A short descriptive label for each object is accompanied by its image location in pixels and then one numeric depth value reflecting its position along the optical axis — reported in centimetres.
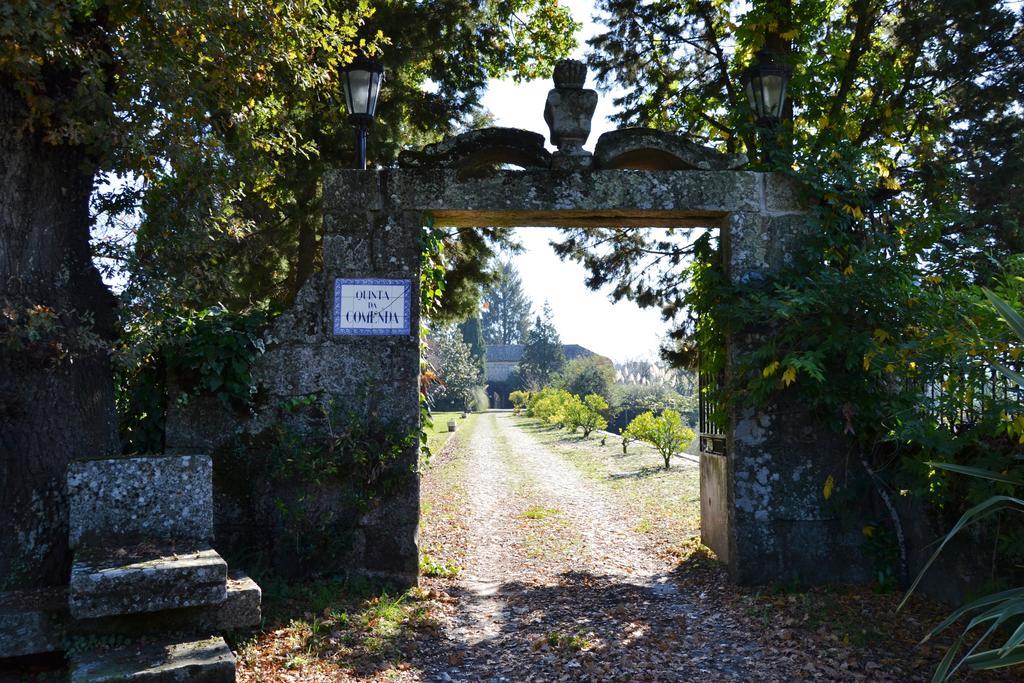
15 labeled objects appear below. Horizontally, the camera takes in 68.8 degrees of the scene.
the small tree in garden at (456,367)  3966
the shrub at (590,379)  3177
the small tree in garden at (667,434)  1371
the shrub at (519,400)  4137
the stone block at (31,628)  357
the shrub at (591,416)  2122
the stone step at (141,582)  340
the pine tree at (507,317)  7381
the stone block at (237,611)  380
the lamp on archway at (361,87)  577
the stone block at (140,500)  405
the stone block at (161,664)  320
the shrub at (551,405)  2638
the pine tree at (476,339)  5575
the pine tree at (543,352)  5103
